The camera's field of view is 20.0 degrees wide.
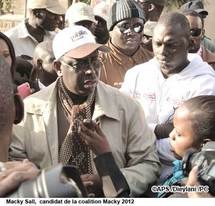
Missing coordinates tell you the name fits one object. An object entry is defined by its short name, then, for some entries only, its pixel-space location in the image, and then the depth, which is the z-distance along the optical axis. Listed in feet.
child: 4.84
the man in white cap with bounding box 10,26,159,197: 5.39
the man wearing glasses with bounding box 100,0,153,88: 7.82
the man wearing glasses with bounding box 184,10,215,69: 8.61
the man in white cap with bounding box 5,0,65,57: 8.89
